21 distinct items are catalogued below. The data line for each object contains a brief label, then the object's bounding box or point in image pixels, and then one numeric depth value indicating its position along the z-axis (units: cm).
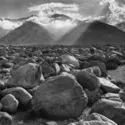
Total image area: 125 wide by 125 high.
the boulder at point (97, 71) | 1105
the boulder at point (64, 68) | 1143
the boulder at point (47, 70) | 1058
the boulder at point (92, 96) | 768
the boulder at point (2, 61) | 1478
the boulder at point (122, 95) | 829
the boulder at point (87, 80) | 778
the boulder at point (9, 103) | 665
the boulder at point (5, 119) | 581
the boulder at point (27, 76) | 815
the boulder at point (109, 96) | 763
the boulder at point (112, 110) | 610
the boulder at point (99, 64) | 1242
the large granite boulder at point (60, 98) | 640
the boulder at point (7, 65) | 1423
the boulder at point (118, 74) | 1329
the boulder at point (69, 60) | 1423
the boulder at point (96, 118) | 490
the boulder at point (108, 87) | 865
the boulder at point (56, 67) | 1111
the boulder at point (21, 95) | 719
